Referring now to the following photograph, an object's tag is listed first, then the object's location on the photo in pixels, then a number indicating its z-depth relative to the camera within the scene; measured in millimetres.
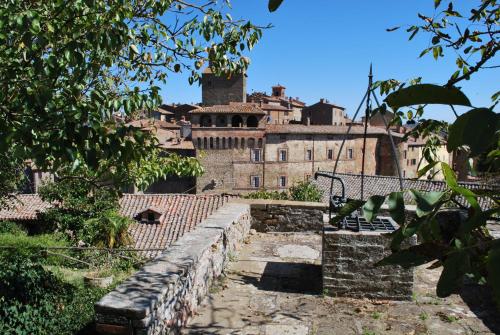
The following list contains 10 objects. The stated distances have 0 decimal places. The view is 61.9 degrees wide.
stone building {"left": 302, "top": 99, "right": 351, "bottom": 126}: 60125
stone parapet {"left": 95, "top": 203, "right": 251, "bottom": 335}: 2693
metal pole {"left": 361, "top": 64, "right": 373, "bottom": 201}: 4094
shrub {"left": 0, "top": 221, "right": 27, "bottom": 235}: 18312
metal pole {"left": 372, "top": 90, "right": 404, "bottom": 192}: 4103
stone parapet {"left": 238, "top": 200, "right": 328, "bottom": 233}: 6848
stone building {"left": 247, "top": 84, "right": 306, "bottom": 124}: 59188
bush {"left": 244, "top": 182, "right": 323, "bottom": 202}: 16641
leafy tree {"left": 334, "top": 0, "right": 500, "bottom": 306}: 754
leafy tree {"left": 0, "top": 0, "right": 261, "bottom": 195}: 2545
